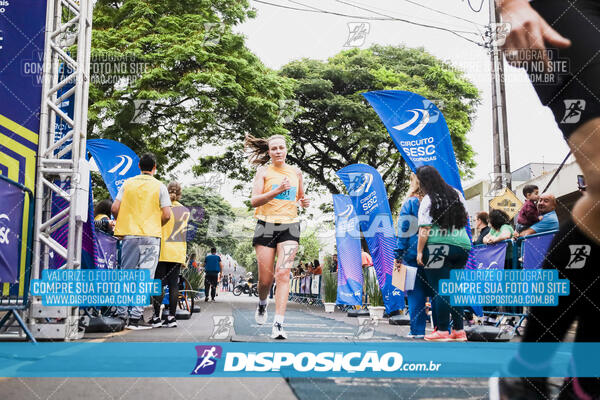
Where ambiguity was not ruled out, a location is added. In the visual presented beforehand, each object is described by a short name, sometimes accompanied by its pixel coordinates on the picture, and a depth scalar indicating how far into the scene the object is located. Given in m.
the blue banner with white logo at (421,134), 6.75
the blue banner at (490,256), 6.52
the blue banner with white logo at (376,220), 8.79
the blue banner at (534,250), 5.34
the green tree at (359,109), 20.25
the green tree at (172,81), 12.66
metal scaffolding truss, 4.41
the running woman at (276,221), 4.45
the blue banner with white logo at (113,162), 8.42
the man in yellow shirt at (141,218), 5.41
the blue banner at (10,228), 3.67
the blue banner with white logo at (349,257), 10.24
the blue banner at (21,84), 4.47
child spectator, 6.10
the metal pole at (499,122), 11.06
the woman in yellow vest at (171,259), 6.07
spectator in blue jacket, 5.07
